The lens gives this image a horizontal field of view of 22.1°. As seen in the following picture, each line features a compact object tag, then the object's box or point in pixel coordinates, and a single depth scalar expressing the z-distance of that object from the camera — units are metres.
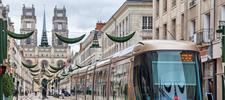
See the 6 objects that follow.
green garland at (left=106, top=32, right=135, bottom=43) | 40.54
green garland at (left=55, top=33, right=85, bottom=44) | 36.33
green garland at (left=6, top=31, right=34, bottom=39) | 34.62
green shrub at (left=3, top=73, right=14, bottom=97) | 39.01
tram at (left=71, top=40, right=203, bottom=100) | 19.17
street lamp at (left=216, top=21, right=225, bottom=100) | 20.03
